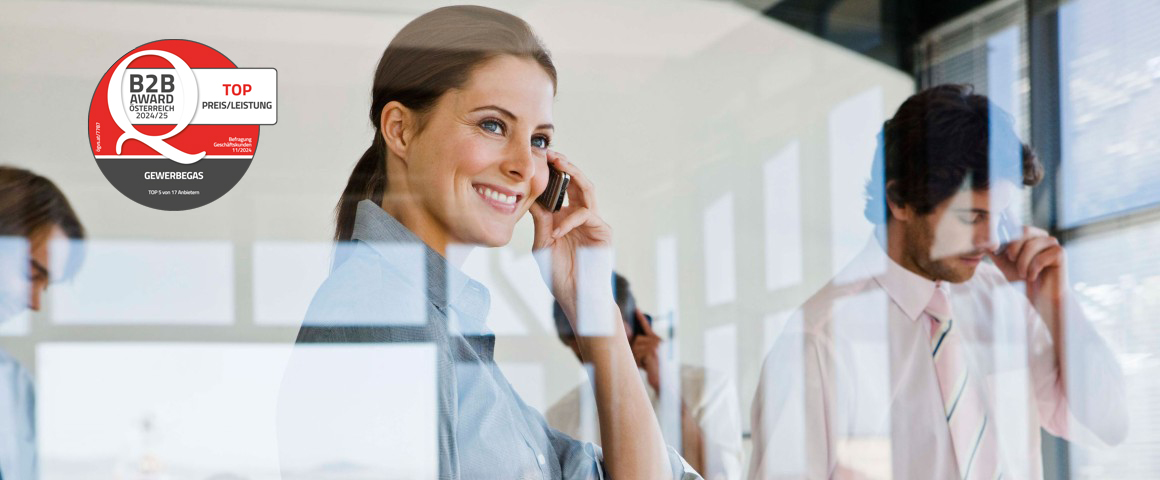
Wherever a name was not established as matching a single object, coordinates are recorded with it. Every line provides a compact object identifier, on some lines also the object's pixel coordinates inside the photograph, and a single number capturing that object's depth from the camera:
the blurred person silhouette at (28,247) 1.36
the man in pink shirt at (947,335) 1.63
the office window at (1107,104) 1.74
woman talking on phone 1.39
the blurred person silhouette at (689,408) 1.47
